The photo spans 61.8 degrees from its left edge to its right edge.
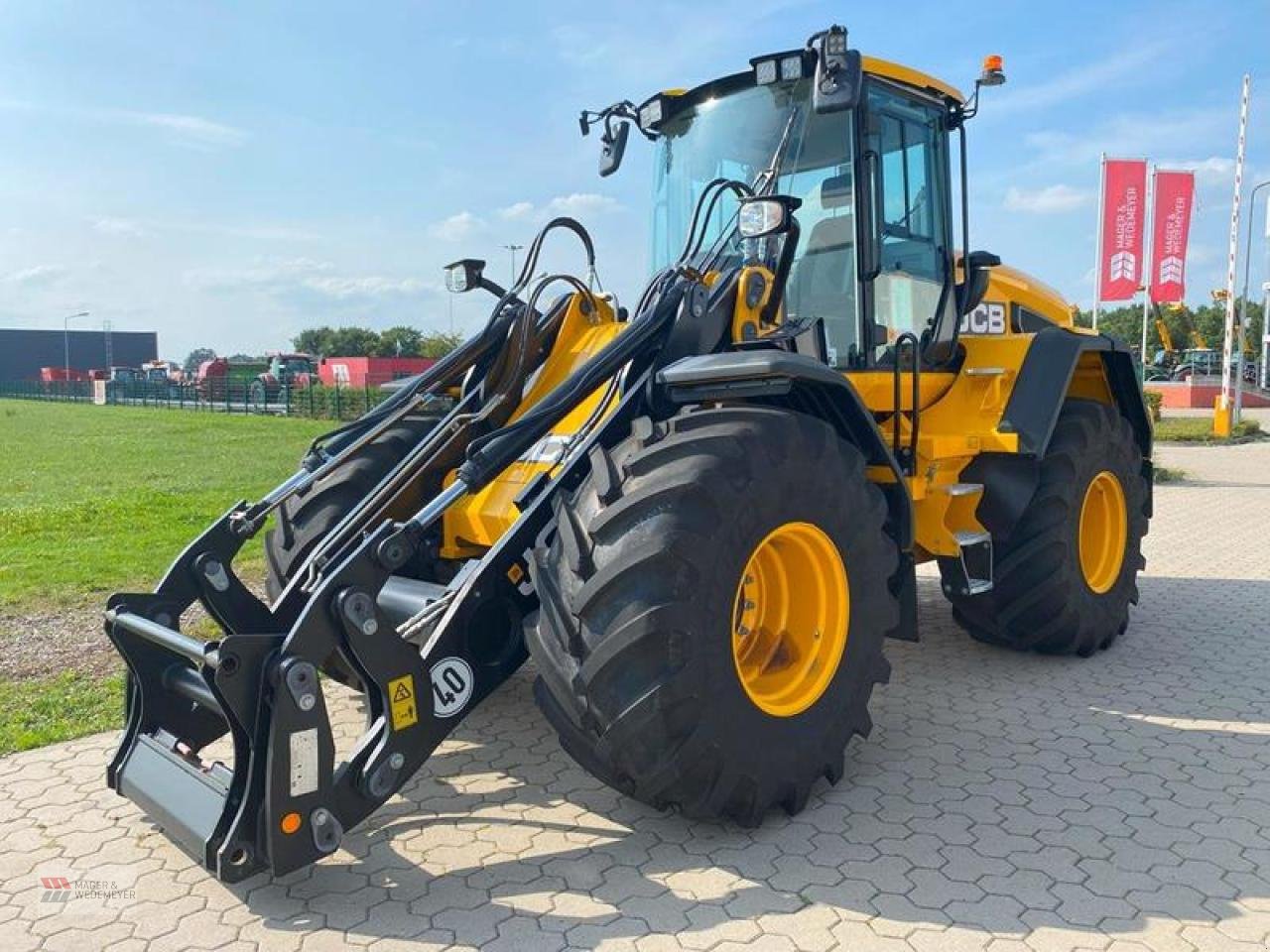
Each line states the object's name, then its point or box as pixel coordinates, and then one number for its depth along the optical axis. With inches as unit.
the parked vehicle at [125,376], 2040.6
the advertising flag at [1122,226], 834.2
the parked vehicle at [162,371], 2153.9
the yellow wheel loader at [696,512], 128.3
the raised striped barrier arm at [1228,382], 908.0
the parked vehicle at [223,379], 1557.6
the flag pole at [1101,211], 829.8
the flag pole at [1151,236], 855.1
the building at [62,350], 3811.5
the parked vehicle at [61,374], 2964.3
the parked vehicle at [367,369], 1727.4
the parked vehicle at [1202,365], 2073.9
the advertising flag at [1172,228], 872.9
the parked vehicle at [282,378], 1451.8
